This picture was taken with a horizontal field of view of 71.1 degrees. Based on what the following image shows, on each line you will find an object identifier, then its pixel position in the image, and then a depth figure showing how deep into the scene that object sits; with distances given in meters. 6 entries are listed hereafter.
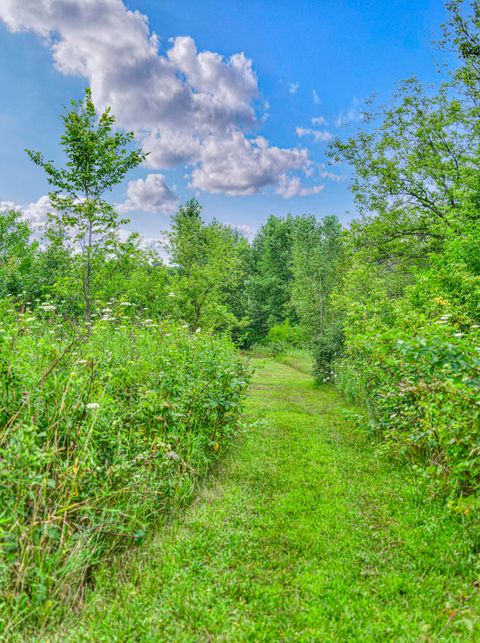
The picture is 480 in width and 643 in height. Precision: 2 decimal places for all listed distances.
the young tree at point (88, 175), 6.79
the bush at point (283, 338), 23.42
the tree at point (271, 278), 31.39
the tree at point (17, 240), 19.69
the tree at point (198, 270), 13.05
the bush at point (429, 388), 2.21
